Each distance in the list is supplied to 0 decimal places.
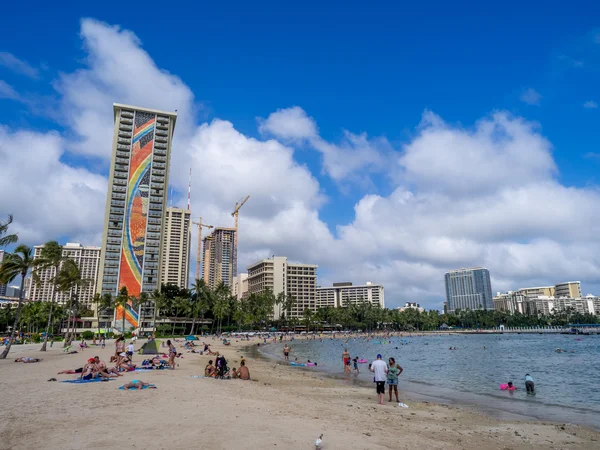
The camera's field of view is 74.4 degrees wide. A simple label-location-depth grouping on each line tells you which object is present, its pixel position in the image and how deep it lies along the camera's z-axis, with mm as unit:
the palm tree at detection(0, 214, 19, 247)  28656
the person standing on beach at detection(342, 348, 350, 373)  33956
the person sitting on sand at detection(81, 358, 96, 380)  18078
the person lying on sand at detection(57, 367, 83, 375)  19984
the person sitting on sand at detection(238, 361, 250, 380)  24109
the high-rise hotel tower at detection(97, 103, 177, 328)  107062
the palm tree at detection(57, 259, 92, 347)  46500
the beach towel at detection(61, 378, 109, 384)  17302
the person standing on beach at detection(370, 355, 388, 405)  17422
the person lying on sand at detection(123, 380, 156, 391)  16031
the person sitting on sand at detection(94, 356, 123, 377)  18516
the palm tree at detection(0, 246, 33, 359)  32250
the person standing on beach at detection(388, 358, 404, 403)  17609
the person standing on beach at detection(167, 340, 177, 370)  26962
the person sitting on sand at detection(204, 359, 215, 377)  23559
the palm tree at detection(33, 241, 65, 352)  39597
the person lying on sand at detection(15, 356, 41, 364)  28797
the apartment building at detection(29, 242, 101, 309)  189850
